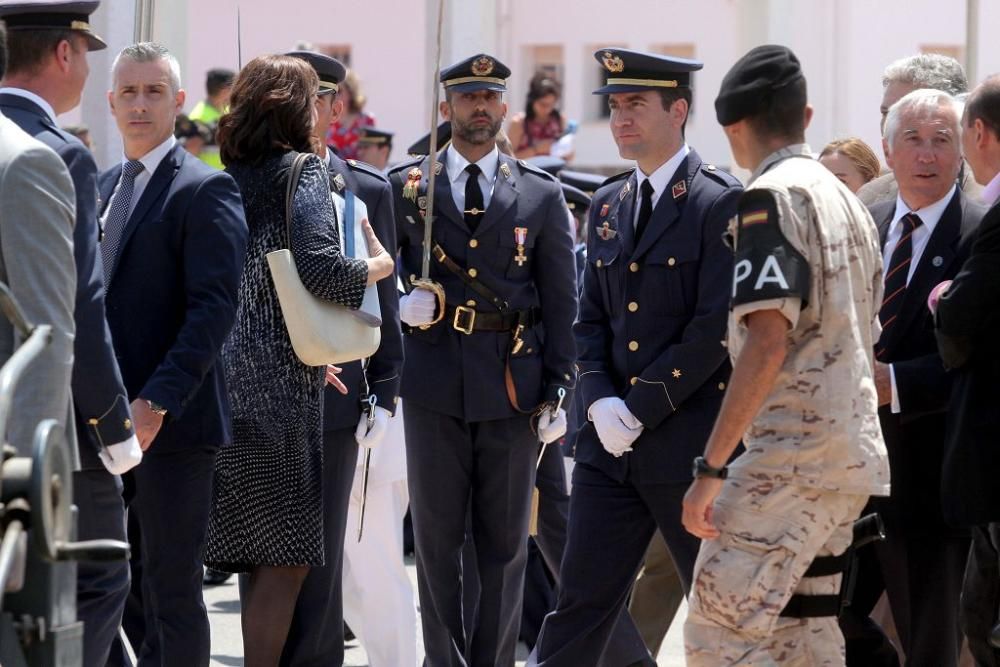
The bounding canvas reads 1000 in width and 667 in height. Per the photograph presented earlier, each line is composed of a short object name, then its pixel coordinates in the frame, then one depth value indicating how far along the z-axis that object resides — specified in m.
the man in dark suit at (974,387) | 8.20
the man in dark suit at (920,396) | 9.45
